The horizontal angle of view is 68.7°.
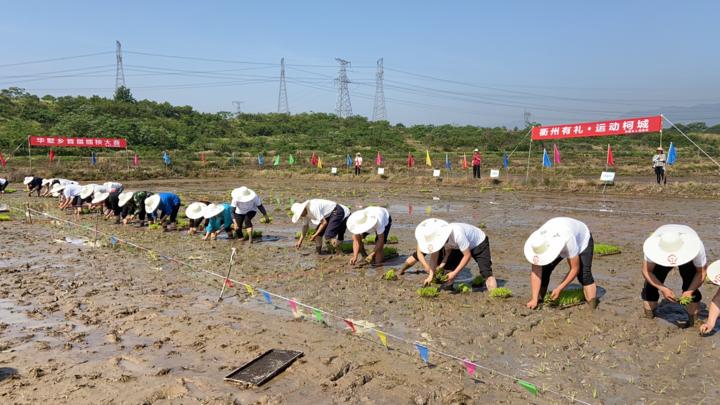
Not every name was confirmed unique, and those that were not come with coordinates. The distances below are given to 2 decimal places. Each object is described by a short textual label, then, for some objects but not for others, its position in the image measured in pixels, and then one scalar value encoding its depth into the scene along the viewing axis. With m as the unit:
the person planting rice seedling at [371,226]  9.39
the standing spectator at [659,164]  22.20
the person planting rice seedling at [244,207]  12.33
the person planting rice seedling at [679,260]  6.25
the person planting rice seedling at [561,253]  6.92
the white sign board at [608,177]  23.61
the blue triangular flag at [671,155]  21.05
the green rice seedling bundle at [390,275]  9.03
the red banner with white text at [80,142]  36.08
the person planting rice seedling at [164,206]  14.68
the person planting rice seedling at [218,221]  13.19
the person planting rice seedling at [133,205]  15.62
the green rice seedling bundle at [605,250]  10.74
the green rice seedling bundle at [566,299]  7.38
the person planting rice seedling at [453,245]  7.73
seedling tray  5.22
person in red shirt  27.67
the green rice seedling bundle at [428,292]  7.99
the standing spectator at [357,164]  32.56
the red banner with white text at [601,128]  21.08
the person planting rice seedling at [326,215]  10.59
